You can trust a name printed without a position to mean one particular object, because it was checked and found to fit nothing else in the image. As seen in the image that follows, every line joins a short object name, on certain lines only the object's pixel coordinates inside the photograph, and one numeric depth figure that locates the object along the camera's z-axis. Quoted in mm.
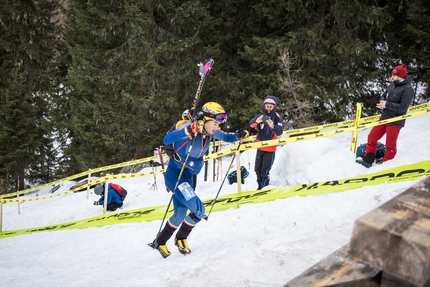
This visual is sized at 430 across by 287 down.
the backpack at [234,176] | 9641
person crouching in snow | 10219
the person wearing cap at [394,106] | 6736
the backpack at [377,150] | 8180
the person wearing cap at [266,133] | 7699
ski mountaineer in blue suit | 4859
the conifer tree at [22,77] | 23516
